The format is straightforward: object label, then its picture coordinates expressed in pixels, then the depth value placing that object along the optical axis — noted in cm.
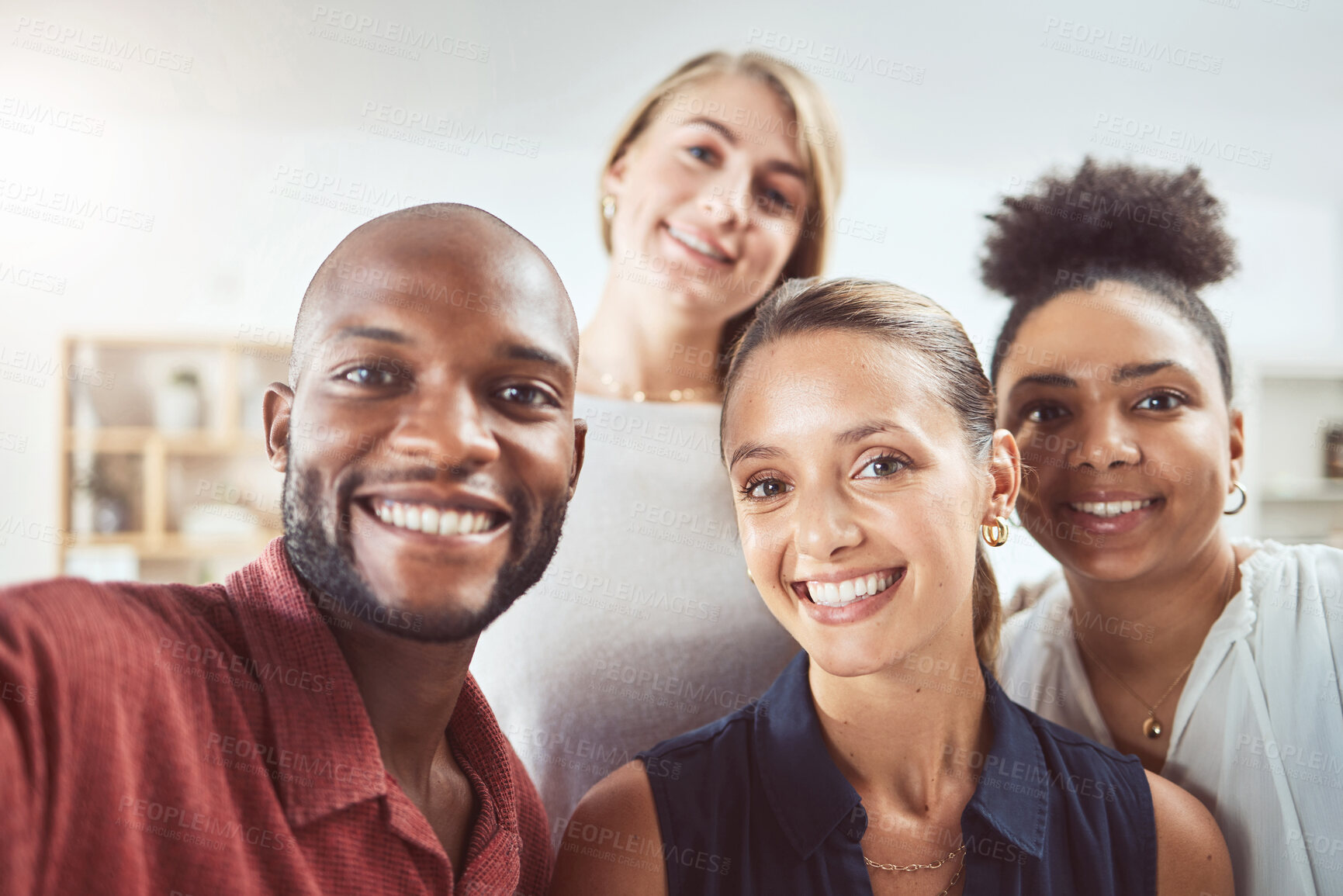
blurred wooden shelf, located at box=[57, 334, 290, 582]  416
